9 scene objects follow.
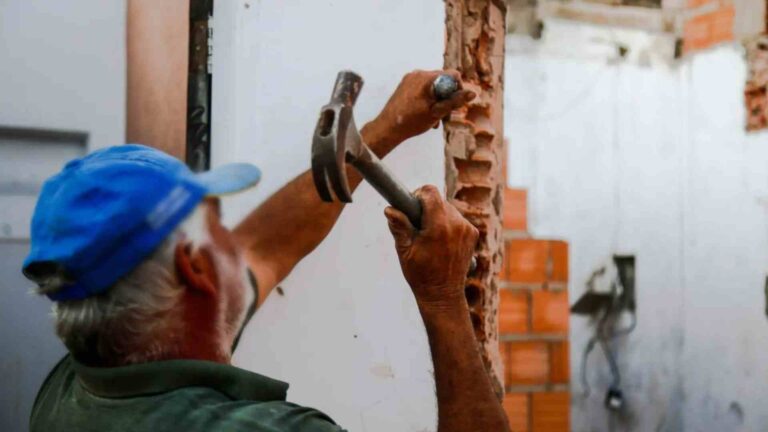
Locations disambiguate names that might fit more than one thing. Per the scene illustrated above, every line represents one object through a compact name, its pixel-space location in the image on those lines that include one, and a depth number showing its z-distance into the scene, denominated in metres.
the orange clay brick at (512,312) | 4.20
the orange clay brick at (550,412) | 4.36
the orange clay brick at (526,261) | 4.25
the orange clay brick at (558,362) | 4.36
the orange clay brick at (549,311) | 4.27
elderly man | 1.02
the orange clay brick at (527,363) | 4.24
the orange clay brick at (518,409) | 4.26
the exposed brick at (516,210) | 4.48
